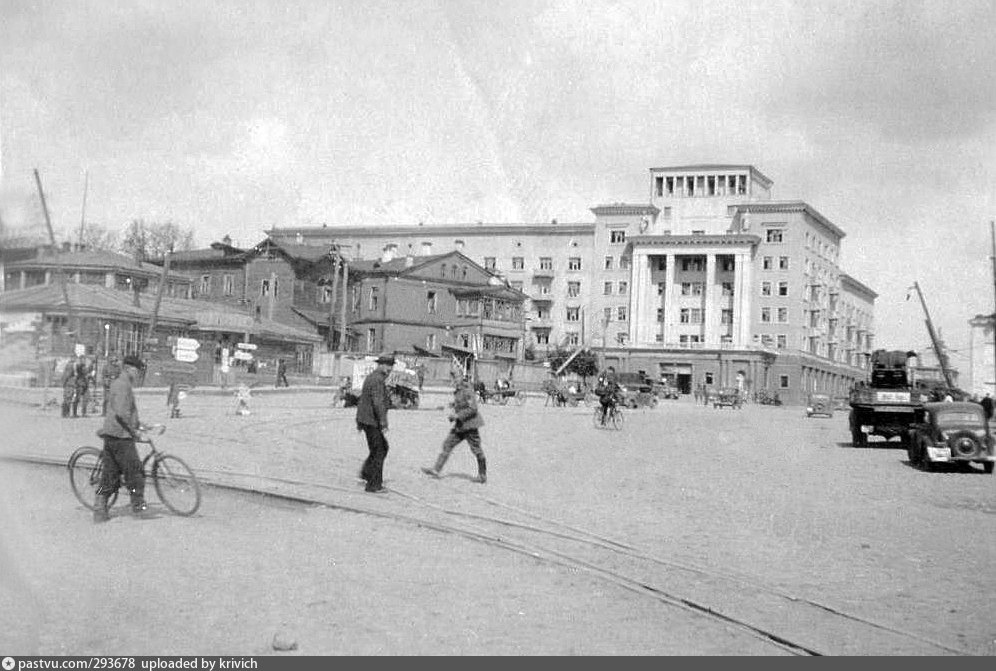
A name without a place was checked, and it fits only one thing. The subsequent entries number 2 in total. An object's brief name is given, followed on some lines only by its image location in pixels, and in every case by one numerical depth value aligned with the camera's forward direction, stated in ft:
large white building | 310.04
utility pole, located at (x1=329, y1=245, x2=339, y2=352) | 193.05
